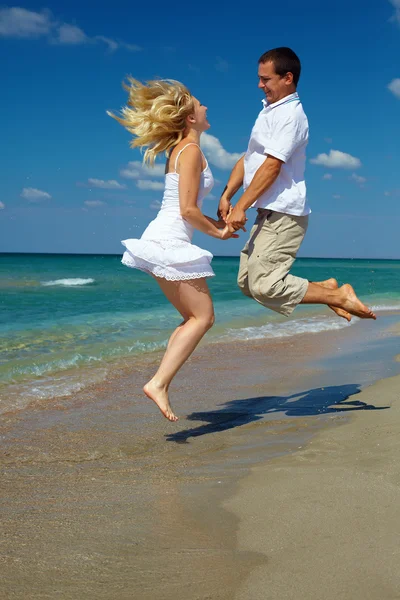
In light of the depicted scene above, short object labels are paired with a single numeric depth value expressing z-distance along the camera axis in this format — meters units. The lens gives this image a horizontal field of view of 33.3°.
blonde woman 4.29
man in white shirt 4.45
